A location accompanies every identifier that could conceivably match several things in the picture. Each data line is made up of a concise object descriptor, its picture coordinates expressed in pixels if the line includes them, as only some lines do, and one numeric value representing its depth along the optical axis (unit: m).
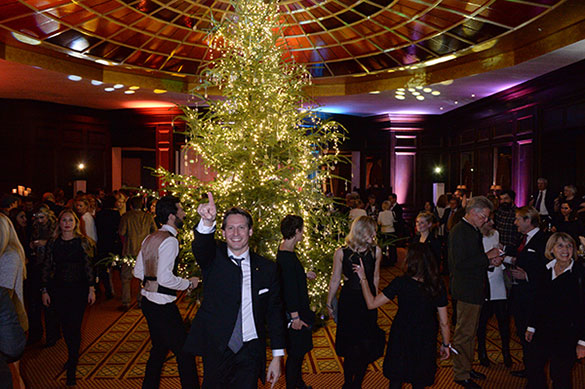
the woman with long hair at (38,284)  5.50
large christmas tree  5.28
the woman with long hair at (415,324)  3.14
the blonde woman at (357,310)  3.50
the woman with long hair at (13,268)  2.92
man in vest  3.39
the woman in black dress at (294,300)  3.69
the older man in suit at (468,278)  4.20
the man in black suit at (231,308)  2.62
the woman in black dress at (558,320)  3.37
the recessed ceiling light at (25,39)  8.19
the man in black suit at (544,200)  8.92
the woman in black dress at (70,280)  4.29
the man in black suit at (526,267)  4.22
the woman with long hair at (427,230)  5.71
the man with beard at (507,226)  6.06
